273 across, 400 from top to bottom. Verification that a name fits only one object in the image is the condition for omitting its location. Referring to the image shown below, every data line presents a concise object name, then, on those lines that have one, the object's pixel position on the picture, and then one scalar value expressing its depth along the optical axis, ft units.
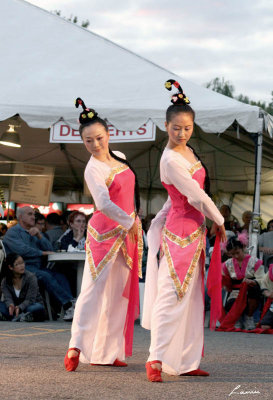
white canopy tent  32.40
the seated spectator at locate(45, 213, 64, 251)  37.12
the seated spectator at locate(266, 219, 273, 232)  39.17
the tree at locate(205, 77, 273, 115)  221.03
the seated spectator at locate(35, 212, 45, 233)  36.68
